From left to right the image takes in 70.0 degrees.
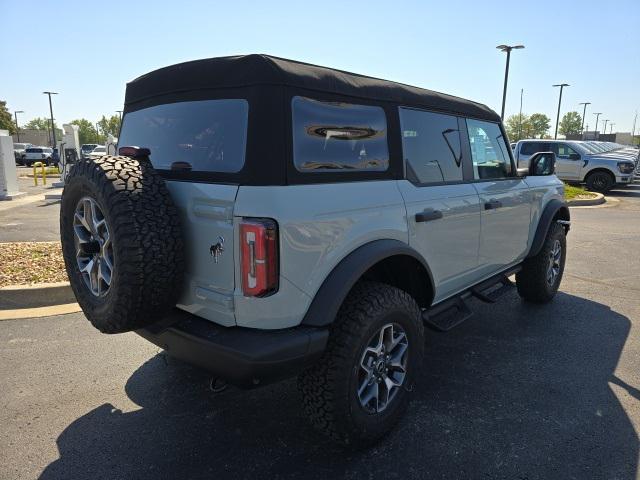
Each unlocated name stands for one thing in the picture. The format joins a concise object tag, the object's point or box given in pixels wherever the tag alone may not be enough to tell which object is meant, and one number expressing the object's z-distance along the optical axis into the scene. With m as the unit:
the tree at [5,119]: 60.36
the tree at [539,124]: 85.95
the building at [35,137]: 77.99
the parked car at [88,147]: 38.28
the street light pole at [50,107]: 56.24
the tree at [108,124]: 90.38
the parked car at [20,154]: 40.13
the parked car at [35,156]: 38.81
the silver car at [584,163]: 16.30
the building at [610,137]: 66.63
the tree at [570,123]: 93.12
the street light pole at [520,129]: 71.36
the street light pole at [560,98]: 43.73
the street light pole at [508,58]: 22.88
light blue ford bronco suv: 2.13
